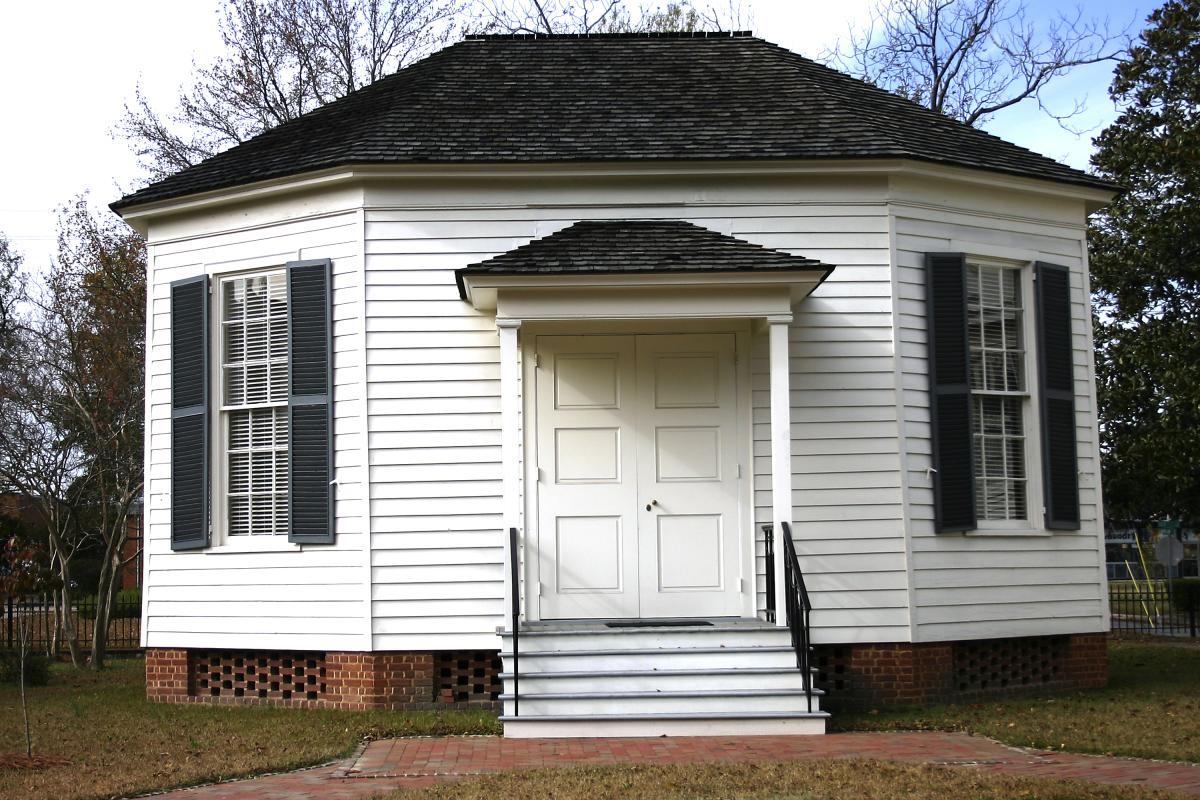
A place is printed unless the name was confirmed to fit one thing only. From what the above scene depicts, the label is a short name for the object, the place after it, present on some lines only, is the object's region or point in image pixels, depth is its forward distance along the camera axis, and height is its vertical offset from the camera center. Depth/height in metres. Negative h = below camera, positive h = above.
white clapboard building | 11.62 +0.82
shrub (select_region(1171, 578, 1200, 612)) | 22.77 -1.76
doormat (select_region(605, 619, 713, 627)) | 11.29 -1.04
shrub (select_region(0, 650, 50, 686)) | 15.34 -1.85
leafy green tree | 20.64 +3.75
